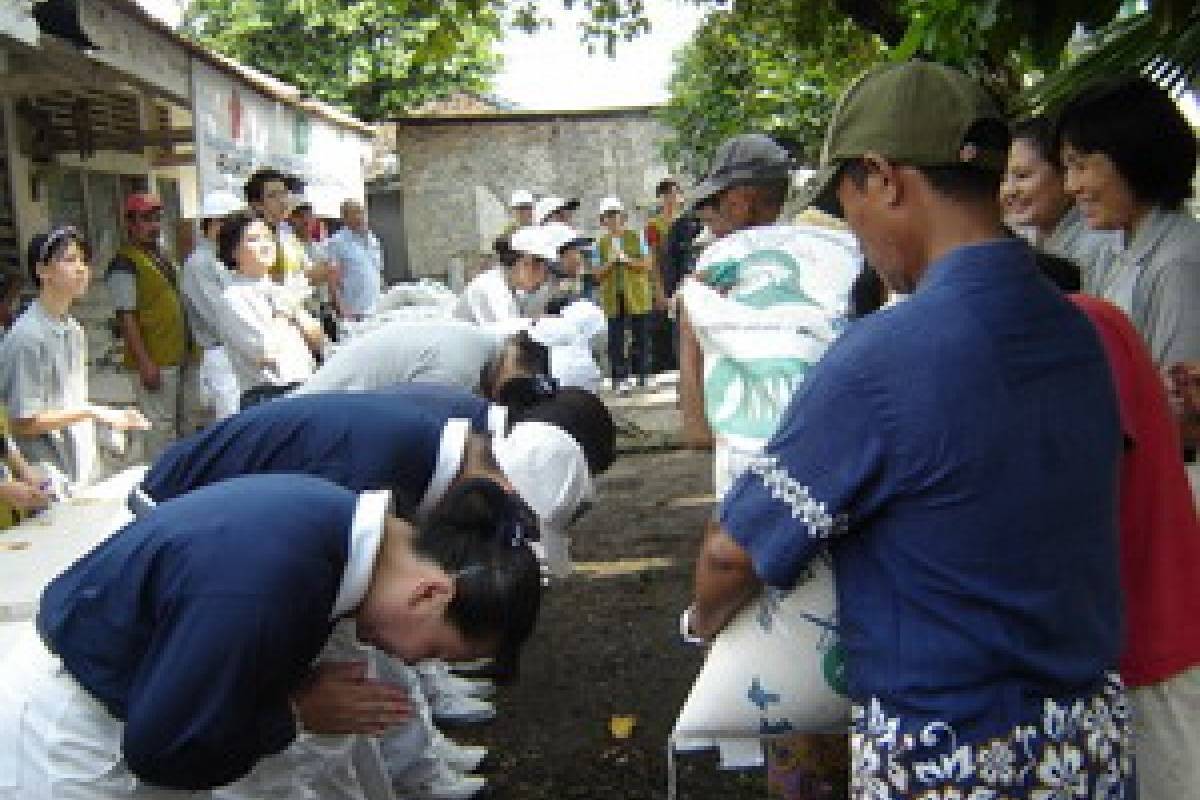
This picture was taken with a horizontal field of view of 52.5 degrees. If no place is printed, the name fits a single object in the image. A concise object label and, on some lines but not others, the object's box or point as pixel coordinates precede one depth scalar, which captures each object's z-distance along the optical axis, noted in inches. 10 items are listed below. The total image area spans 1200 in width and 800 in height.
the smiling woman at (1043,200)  120.6
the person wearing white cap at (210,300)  241.4
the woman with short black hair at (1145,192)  96.5
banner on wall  315.3
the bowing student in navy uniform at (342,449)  106.3
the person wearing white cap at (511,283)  219.6
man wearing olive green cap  59.2
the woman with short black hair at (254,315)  227.3
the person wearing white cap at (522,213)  362.6
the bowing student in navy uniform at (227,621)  67.4
